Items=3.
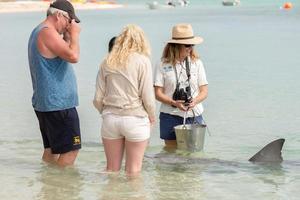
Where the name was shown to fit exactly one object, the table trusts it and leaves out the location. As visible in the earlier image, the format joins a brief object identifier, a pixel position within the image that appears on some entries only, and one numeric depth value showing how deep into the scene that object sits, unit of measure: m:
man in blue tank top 8.09
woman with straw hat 9.51
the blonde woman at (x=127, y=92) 7.88
